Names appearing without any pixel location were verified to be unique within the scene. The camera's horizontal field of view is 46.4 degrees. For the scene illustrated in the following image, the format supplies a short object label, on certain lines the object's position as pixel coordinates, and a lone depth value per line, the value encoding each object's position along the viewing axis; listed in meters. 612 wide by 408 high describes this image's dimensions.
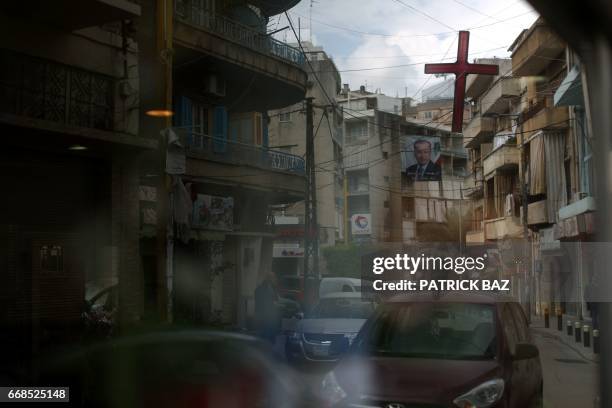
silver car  10.88
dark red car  5.20
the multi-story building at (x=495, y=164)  22.27
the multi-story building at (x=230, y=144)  14.95
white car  20.78
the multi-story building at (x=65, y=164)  9.77
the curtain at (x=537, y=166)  23.55
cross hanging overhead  10.16
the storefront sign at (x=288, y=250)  22.84
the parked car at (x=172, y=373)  4.34
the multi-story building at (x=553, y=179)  19.11
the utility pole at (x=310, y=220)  18.41
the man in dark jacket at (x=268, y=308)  11.99
